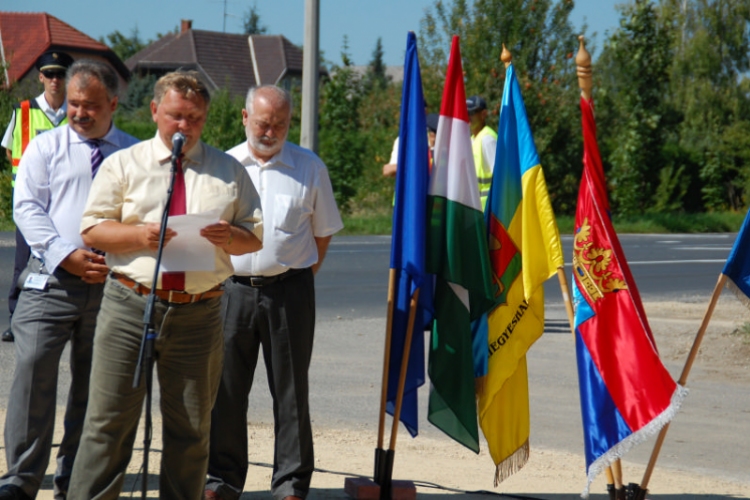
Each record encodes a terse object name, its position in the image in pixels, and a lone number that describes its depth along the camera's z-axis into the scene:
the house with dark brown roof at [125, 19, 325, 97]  78.56
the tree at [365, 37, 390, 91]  134.88
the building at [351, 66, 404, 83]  144.38
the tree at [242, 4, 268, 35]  120.94
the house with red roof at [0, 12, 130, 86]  61.28
